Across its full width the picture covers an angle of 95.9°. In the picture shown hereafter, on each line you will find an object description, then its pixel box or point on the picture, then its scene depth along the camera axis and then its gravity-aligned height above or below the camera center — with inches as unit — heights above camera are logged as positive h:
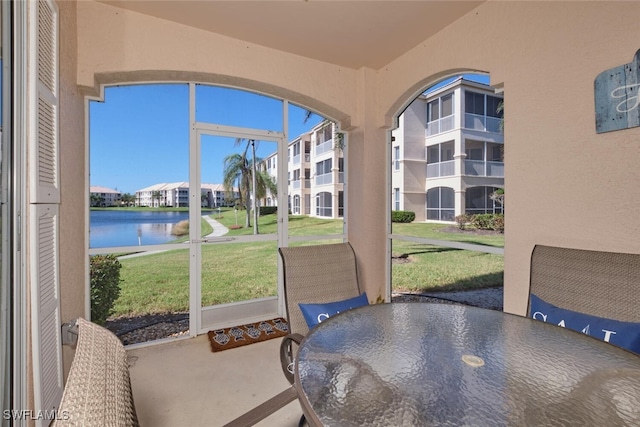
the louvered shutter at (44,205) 55.3 +1.8
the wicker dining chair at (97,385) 20.2 -13.8
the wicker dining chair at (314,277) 82.4 -20.4
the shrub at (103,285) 106.9 -27.3
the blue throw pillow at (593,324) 53.5 -22.8
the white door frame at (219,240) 121.2 -11.5
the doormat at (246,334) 112.2 -50.6
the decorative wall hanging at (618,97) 64.4 +26.6
